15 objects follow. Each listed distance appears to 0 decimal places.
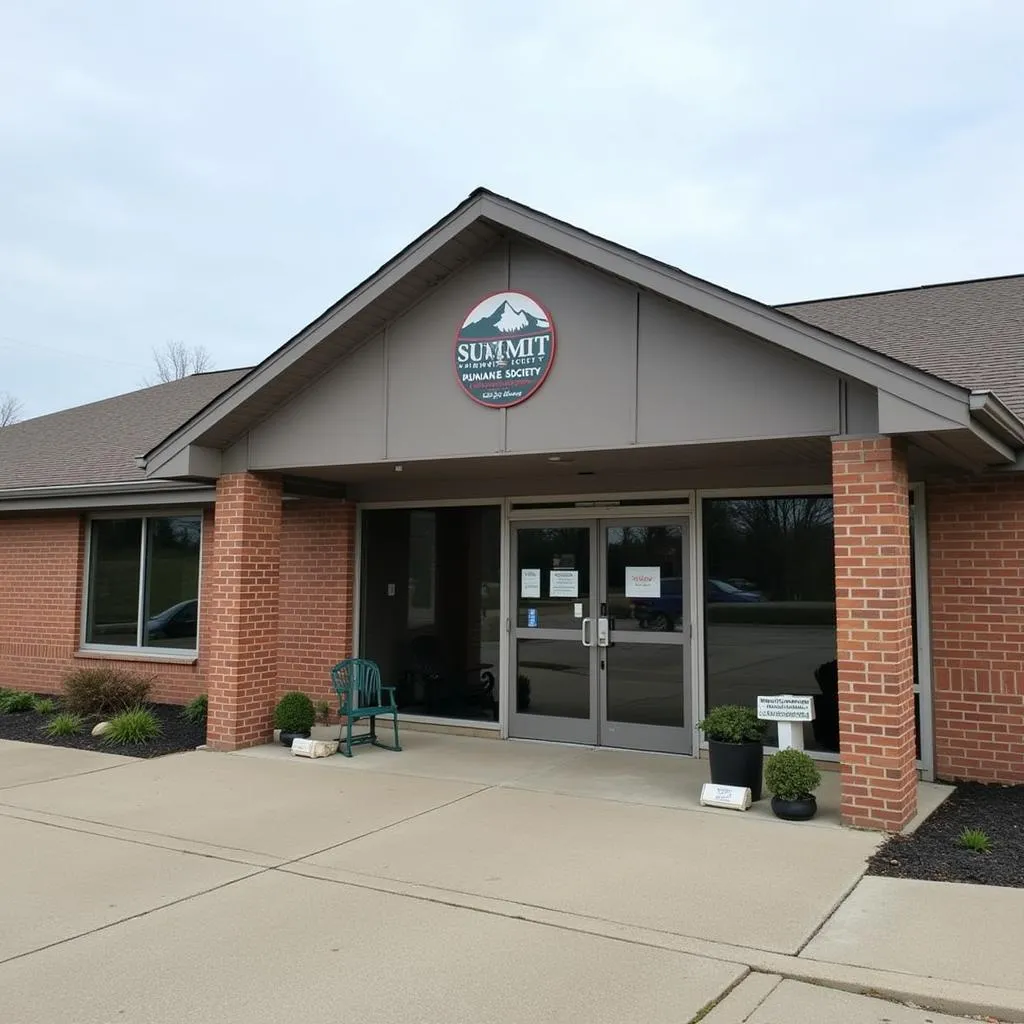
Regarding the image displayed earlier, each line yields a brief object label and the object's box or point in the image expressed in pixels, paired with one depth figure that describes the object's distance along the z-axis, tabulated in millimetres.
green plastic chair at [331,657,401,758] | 8969
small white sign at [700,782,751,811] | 6879
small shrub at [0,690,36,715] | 11859
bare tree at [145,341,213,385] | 48122
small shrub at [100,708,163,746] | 9680
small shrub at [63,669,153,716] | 10875
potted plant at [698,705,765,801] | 7043
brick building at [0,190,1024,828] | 6523
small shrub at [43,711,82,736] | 10125
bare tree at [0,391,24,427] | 50031
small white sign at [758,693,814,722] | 7055
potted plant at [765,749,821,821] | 6562
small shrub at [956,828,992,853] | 5824
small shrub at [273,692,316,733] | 9203
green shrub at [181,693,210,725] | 10953
